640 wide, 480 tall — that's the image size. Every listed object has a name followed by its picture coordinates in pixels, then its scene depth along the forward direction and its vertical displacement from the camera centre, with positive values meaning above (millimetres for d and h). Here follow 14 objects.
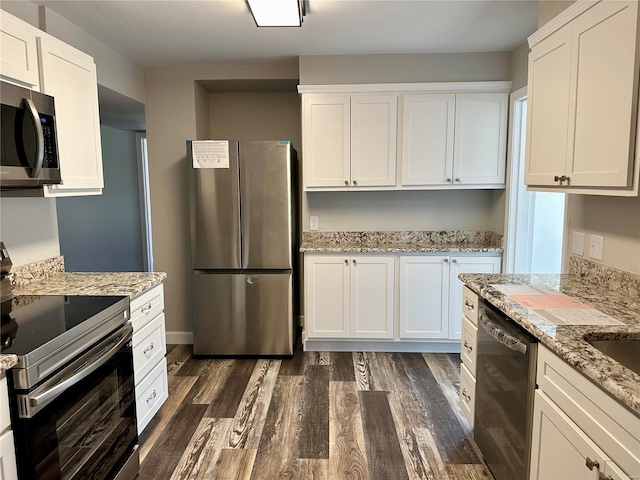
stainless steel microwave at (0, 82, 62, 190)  1627 +261
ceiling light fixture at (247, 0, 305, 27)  2229 +1085
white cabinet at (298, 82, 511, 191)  3320 +534
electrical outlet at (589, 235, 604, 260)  2004 -239
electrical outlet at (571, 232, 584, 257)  2160 -246
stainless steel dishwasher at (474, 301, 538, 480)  1565 -843
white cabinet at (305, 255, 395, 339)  3398 -820
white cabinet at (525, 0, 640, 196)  1498 +421
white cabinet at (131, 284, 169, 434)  2115 -861
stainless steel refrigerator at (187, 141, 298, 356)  3275 -423
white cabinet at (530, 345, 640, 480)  1035 -680
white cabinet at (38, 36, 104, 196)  1970 +464
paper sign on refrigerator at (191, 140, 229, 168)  3252 +374
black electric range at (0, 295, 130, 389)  1339 -485
